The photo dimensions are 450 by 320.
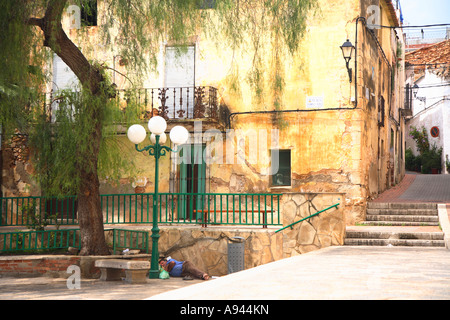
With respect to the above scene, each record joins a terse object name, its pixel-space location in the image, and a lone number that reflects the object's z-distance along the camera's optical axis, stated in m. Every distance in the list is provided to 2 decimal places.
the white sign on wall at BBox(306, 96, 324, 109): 16.05
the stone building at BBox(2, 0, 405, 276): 15.88
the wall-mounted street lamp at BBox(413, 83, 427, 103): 35.72
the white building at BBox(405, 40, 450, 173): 32.50
